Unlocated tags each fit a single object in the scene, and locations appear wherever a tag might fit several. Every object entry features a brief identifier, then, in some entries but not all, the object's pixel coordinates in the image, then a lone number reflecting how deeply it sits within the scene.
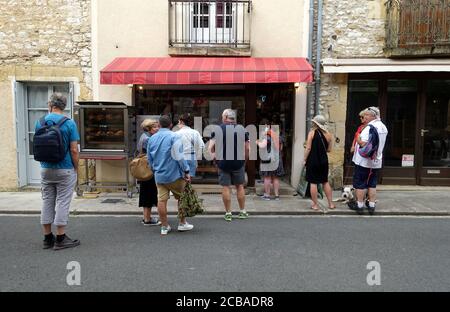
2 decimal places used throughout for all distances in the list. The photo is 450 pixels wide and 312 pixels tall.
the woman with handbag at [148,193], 5.79
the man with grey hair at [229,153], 6.14
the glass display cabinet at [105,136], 8.15
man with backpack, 4.61
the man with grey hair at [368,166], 6.50
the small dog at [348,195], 7.30
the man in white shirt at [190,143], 6.27
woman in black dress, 6.79
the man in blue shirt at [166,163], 5.28
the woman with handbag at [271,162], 7.78
